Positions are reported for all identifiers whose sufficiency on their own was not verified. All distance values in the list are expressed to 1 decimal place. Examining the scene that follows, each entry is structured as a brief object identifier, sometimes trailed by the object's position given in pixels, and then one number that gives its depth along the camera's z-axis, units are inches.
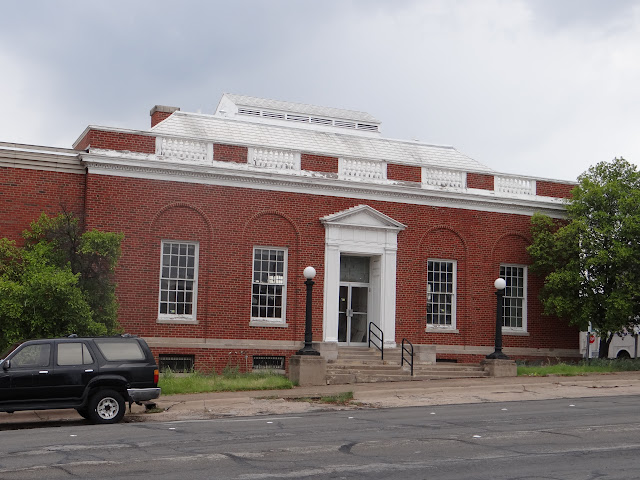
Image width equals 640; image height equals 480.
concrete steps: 952.9
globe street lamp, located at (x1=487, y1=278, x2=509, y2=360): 1012.5
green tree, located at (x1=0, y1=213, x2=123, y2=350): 811.4
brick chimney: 1250.2
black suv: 613.9
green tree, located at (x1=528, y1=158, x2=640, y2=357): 1091.9
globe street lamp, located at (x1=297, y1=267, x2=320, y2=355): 903.7
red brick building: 968.9
